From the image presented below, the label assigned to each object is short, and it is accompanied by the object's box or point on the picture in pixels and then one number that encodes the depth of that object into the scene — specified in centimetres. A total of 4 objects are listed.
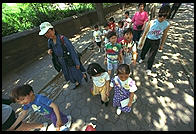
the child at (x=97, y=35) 544
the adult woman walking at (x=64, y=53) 291
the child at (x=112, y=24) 579
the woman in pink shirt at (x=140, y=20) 498
